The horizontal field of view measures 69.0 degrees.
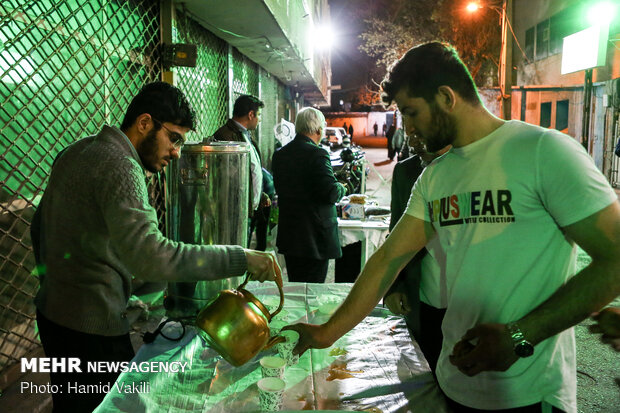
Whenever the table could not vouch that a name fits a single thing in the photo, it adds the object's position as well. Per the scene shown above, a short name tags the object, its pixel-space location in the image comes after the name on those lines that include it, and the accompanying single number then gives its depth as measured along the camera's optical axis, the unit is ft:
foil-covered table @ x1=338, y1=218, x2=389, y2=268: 16.28
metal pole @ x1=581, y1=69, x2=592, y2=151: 41.86
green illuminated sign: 41.06
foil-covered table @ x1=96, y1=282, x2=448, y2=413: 5.33
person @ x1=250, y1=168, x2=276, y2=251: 19.70
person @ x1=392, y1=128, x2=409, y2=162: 63.72
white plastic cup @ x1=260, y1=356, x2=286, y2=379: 5.63
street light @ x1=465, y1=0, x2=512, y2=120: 45.80
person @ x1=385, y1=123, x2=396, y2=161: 74.95
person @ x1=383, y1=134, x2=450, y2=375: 7.93
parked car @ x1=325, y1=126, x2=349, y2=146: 96.02
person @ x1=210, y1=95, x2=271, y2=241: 16.25
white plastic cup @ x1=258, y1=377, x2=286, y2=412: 5.17
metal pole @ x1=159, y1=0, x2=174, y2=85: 15.62
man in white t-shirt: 4.26
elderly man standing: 13.97
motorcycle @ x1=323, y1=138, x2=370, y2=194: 22.07
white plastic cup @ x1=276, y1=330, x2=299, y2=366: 6.01
